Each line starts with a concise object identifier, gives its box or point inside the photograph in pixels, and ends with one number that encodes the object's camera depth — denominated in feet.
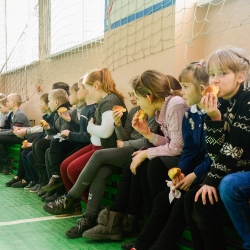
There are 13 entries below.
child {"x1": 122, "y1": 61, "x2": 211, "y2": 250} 4.97
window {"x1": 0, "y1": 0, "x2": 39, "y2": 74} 16.39
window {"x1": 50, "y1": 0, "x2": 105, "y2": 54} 12.05
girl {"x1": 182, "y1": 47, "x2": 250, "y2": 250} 4.39
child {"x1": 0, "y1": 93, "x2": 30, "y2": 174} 13.09
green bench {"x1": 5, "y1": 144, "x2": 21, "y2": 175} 12.90
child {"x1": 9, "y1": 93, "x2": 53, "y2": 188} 10.77
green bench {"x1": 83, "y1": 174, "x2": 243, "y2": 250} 4.85
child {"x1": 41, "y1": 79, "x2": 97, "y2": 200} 8.71
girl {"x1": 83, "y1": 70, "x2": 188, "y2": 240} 6.21
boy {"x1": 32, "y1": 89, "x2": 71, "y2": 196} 9.96
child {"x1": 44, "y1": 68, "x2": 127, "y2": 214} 7.52
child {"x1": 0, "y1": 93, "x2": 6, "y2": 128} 14.70
